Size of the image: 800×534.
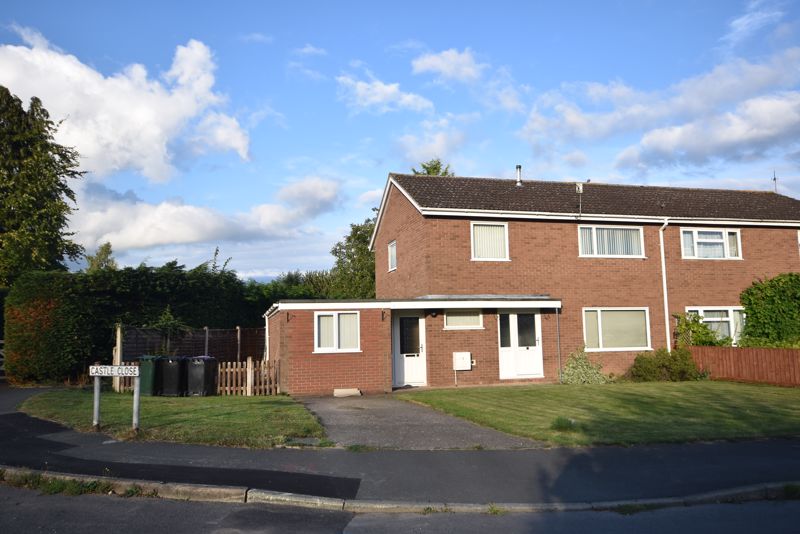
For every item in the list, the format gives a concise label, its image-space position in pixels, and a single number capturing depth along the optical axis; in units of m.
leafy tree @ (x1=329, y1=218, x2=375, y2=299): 39.41
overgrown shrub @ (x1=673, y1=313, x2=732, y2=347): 22.61
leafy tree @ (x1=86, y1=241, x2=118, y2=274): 64.56
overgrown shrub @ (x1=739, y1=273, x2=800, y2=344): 21.14
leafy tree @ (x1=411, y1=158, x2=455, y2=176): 40.81
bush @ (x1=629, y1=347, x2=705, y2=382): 21.45
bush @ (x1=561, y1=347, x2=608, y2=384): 21.30
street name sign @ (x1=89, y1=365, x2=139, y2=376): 10.90
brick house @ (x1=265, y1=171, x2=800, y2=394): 19.17
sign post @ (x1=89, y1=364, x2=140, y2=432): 10.86
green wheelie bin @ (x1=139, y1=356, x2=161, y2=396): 17.48
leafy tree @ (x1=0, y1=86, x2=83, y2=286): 28.05
